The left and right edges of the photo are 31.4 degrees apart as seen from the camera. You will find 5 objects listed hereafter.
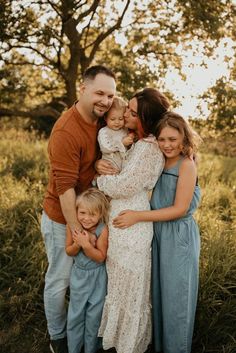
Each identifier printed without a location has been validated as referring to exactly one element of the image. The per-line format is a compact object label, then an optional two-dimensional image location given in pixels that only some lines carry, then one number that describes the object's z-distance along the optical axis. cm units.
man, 313
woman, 299
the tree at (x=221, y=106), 546
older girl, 301
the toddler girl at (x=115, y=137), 307
